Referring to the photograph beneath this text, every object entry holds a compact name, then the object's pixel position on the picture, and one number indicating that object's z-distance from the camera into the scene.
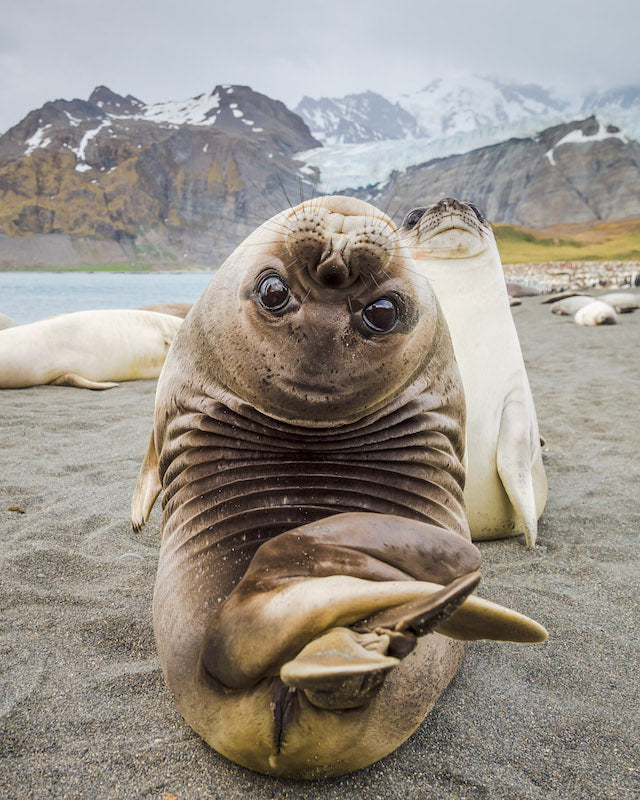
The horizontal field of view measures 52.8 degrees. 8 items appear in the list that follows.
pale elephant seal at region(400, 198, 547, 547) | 2.67
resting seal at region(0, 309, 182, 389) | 6.02
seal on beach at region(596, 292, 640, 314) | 12.22
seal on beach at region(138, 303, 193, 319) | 9.06
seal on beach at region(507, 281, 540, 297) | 17.05
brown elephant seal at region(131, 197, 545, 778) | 1.12
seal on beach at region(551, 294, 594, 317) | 12.27
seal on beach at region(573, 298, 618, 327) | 10.67
